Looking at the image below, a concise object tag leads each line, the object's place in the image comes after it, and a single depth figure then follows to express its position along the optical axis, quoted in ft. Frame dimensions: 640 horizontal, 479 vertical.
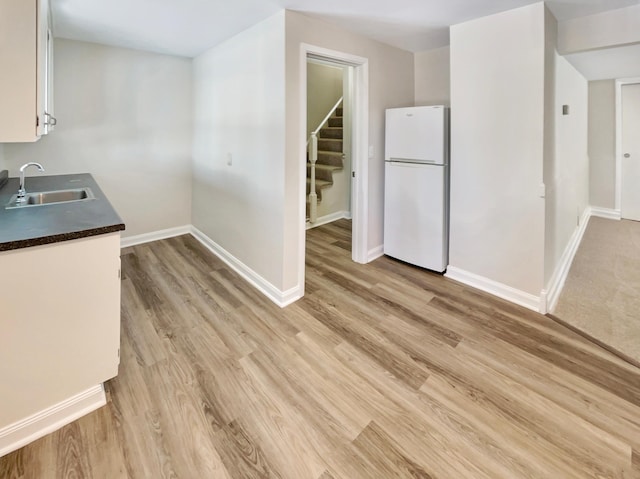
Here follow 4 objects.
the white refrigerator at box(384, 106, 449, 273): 10.12
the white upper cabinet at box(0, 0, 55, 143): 4.74
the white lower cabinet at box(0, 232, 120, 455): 4.46
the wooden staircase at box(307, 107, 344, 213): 17.30
